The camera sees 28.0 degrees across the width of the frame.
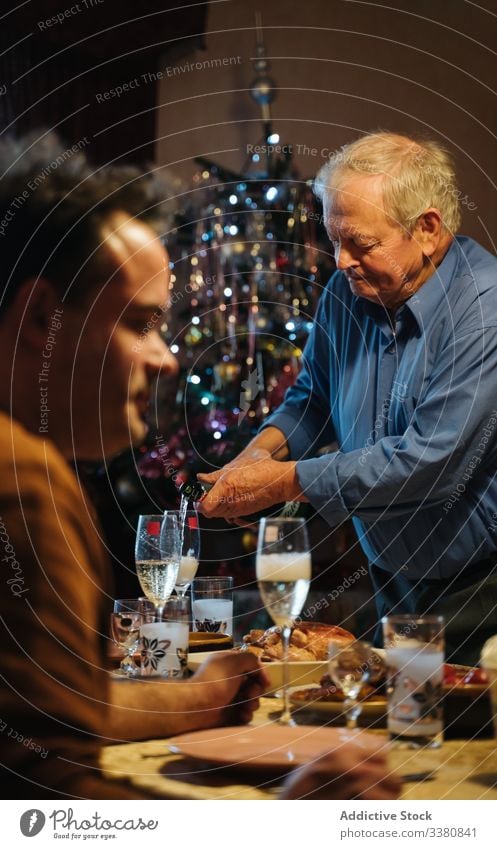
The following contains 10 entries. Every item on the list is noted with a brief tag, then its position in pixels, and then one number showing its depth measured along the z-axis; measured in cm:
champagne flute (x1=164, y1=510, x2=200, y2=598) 192
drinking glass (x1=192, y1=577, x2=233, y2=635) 191
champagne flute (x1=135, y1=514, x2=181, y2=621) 169
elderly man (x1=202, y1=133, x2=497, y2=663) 202
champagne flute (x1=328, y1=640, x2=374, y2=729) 129
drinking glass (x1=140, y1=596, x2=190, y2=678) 140
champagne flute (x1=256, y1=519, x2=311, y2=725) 133
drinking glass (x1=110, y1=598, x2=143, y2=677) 164
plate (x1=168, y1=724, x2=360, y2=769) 109
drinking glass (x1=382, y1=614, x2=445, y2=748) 117
